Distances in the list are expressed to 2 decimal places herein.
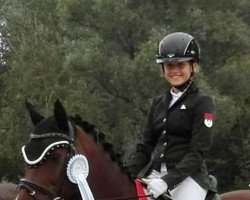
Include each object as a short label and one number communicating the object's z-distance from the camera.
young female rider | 10.45
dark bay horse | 8.75
